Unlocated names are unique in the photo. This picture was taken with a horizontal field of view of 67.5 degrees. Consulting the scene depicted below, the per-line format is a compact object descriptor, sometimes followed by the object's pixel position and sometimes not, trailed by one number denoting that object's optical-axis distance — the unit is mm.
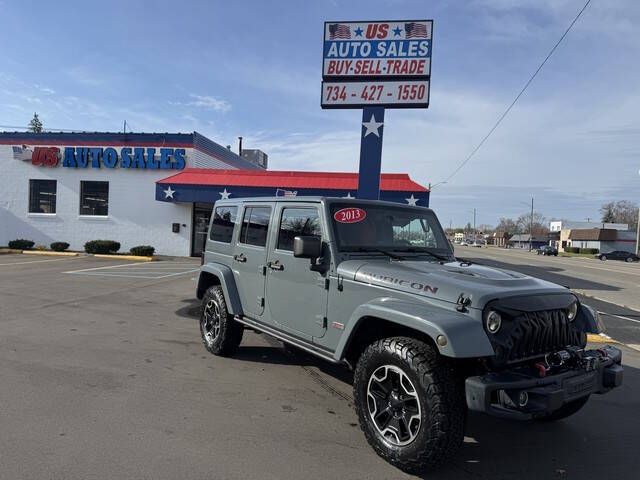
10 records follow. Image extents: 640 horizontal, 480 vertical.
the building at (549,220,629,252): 94000
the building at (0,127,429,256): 23078
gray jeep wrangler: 3119
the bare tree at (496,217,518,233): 158738
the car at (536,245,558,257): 65312
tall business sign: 13070
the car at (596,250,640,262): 57125
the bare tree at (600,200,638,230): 121125
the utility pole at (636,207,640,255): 61347
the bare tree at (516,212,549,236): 141500
